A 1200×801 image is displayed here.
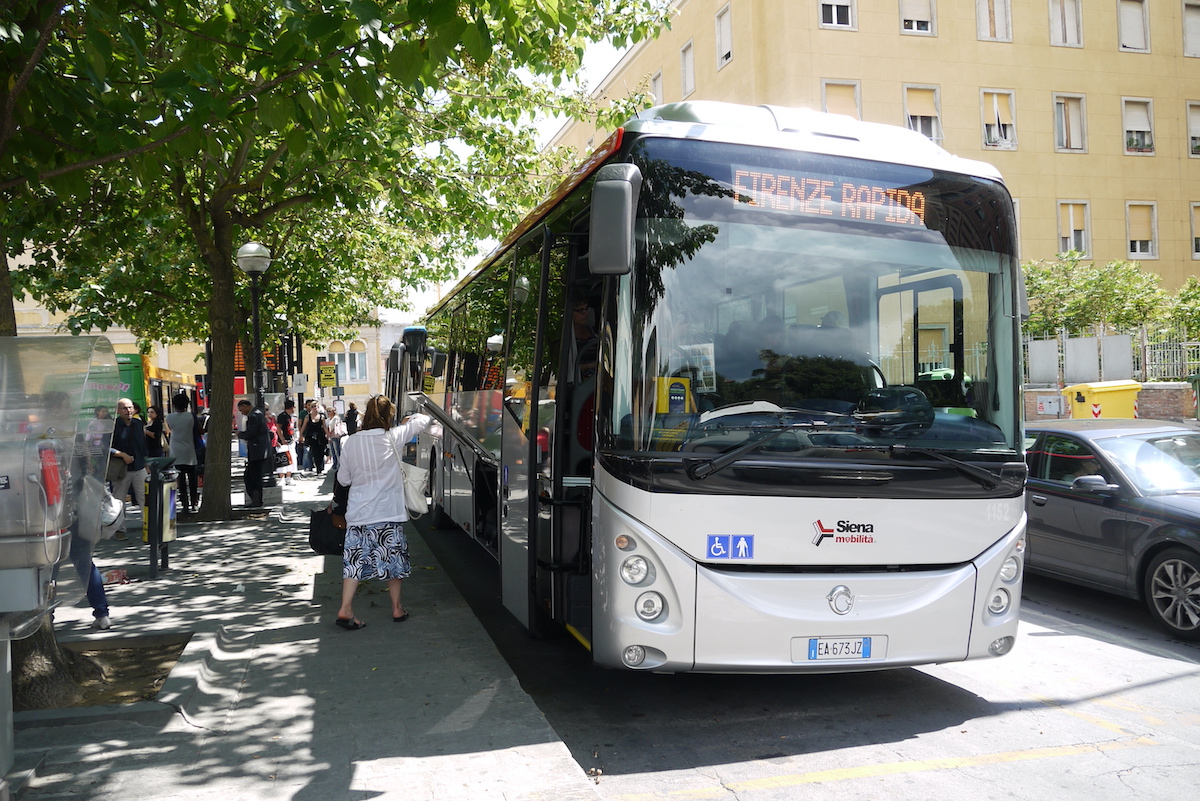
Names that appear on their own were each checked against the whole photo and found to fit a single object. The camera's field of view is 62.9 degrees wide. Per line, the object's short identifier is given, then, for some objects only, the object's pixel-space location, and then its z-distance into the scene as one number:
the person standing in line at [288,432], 22.88
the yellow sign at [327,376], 35.59
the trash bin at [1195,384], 19.72
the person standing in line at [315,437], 26.23
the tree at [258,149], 5.55
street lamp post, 14.73
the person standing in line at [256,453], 14.99
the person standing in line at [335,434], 24.43
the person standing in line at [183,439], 14.69
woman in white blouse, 7.45
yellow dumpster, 15.68
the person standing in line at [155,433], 13.63
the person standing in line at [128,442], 11.36
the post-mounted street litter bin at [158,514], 9.18
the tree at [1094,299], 26.17
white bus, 4.99
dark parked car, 7.41
